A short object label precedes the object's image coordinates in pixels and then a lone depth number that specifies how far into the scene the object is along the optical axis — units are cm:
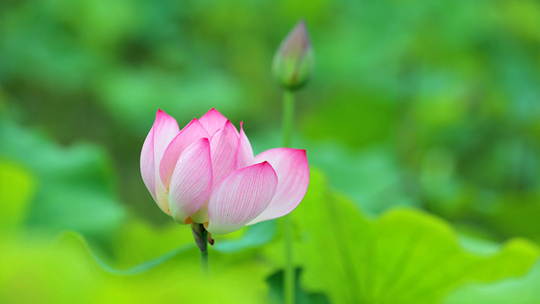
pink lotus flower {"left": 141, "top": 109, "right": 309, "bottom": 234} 294
